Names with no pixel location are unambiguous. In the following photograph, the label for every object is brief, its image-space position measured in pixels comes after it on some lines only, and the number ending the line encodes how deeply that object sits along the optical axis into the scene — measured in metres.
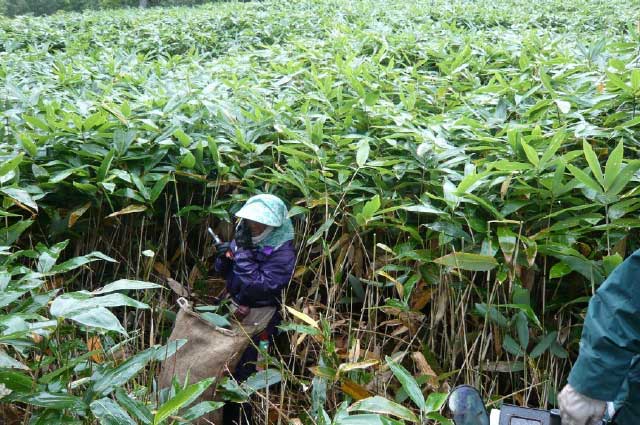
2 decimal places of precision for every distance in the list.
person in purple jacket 2.60
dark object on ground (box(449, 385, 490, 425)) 1.42
